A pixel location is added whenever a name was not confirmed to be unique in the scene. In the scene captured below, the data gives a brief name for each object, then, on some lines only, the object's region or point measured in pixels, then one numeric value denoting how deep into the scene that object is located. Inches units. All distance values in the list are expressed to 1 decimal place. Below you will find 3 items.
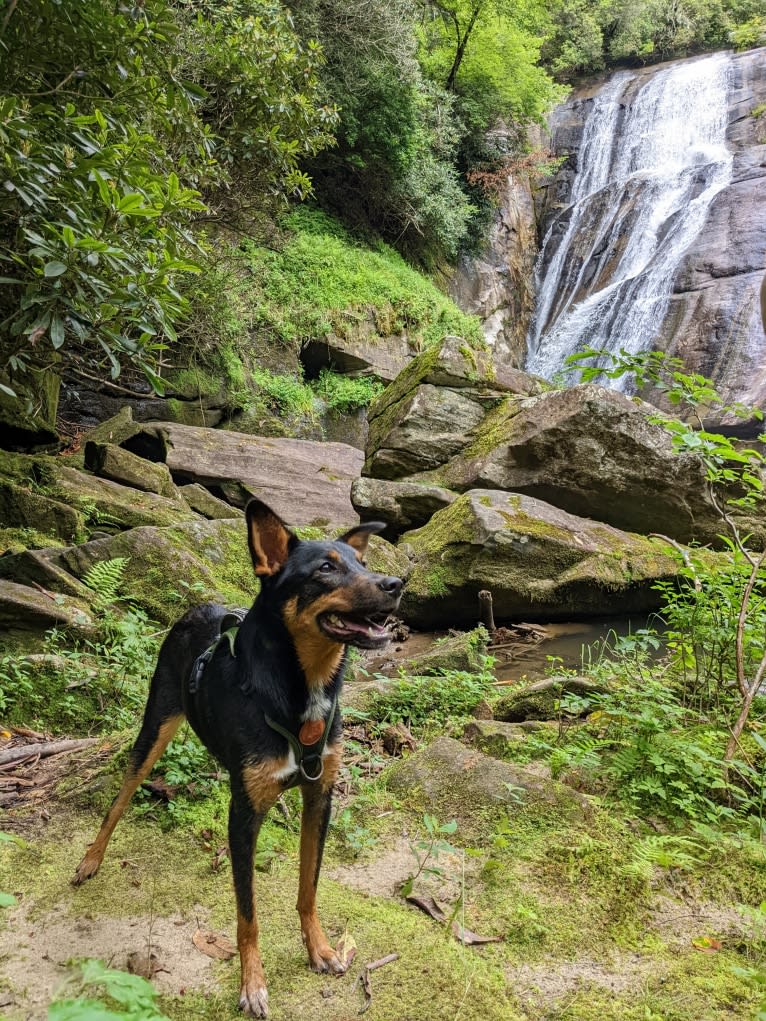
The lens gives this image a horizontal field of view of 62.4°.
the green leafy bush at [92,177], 149.2
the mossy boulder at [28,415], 297.7
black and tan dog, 82.1
